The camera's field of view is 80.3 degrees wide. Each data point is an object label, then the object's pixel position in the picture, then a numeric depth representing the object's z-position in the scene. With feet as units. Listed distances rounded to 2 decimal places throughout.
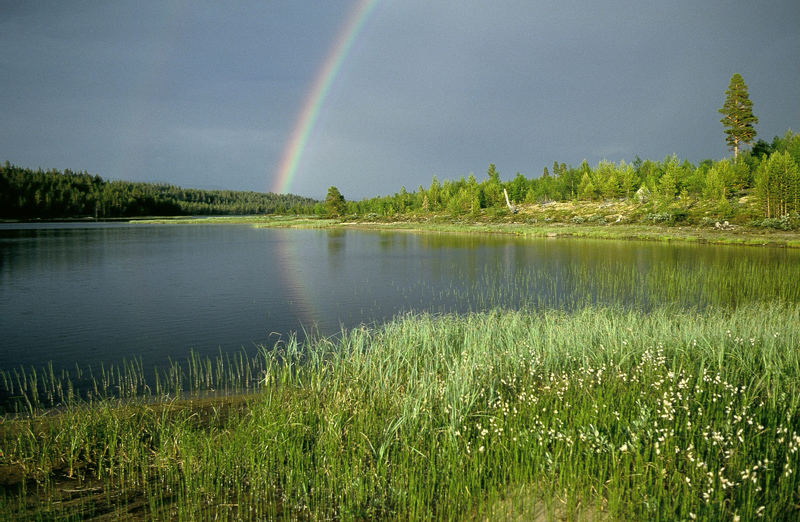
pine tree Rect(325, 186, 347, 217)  404.49
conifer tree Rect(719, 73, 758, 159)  228.84
